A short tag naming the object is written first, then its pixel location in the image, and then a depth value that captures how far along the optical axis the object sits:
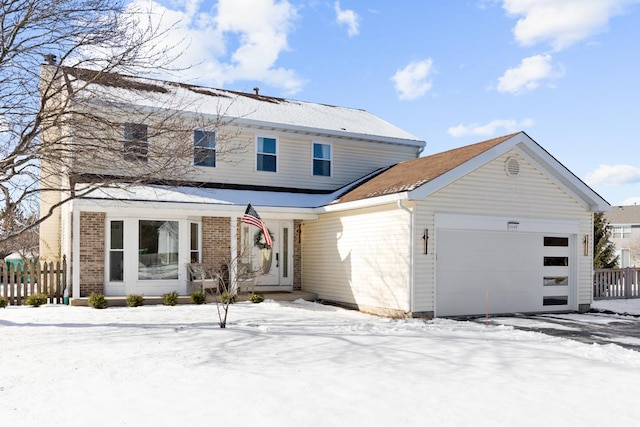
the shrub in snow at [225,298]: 12.81
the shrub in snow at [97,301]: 14.05
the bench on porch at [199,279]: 15.62
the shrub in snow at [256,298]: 15.62
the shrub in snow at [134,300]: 14.57
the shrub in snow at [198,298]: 15.34
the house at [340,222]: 13.45
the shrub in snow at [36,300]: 14.63
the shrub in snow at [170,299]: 14.96
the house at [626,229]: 44.91
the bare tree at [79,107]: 10.72
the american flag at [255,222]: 15.09
